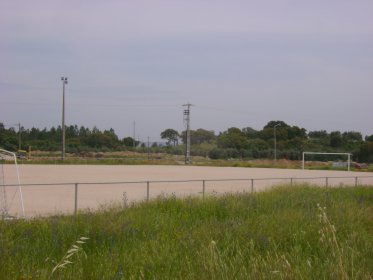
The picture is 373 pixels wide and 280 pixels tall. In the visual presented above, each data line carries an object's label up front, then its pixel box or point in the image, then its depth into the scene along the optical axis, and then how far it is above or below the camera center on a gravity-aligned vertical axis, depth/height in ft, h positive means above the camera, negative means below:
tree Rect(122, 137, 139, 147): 449.06 +5.97
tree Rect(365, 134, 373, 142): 416.83 +11.99
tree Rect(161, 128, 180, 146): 506.07 +13.06
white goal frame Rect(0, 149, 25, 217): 53.00 -0.87
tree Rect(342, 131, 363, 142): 448.41 +14.83
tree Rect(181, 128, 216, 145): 459.73 +12.85
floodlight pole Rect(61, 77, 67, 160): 223.90 +15.23
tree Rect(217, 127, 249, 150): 404.98 +7.63
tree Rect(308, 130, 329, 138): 467.68 +16.34
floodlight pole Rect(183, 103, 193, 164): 258.98 +10.67
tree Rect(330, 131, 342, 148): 392.43 +8.55
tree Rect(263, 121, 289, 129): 431.76 +23.53
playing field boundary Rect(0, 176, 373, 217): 66.98 -7.53
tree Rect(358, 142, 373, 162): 319.47 -0.04
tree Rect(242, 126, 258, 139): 438.12 +15.18
